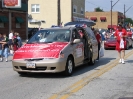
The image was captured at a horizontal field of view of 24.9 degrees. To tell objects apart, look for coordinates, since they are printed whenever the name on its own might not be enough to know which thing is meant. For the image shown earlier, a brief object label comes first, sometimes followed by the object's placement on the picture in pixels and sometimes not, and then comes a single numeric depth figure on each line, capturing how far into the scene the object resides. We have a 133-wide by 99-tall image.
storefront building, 31.85
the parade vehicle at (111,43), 23.48
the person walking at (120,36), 13.24
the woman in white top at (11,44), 19.62
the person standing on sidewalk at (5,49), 15.32
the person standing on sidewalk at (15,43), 18.08
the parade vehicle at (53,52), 9.26
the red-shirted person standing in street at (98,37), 15.21
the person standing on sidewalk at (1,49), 15.41
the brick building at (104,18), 84.25
